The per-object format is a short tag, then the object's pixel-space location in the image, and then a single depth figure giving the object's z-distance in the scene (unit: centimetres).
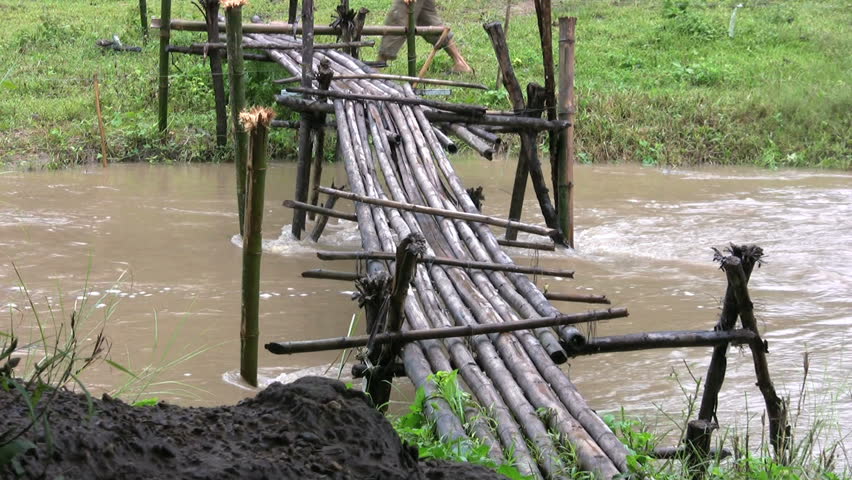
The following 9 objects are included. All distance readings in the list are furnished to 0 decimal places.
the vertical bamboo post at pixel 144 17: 2637
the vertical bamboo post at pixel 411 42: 1869
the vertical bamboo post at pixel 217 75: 1777
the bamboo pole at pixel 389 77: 1470
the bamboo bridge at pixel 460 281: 749
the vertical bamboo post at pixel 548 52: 1374
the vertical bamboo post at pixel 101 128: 1925
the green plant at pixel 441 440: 650
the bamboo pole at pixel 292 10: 2105
